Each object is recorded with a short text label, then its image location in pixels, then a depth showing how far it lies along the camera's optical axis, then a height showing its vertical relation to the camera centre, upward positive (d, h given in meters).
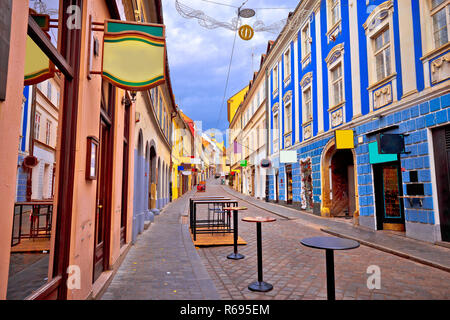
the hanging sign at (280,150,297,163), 16.30 +1.71
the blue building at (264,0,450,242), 7.33 +2.71
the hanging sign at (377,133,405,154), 8.21 +1.21
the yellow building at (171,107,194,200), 25.84 +3.44
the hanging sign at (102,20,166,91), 3.39 +1.56
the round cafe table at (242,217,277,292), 4.18 -1.46
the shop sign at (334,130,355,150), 10.80 +1.76
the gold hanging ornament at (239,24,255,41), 8.66 +4.76
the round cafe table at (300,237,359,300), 2.74 -0.60
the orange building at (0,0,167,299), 1.79 +0.41
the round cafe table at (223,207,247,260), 6.02 -1.47
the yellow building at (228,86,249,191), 38.62 +7.73
